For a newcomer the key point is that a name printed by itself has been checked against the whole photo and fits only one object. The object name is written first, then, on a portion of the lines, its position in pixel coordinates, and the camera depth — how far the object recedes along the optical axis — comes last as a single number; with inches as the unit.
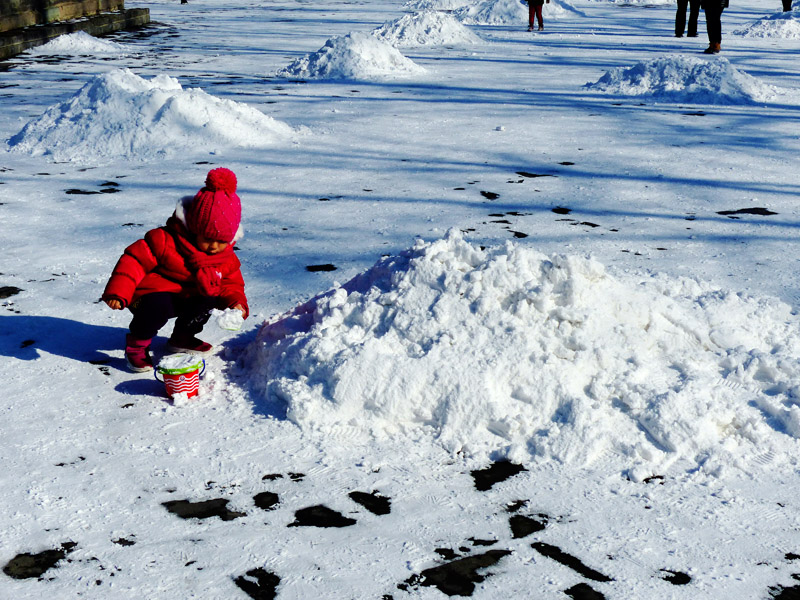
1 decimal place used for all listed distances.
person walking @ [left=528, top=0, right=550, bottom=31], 583.8
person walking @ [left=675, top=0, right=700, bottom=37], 513.3
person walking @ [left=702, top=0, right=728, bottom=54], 410.0
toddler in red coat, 107.1
